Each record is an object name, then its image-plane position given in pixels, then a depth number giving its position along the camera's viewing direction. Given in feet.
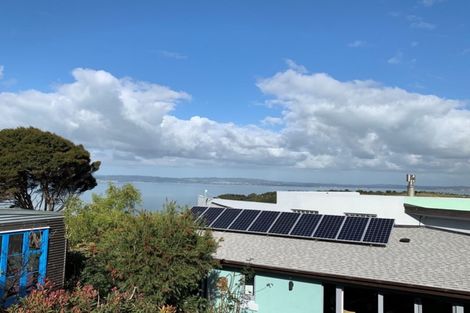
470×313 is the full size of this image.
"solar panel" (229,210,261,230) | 56.34
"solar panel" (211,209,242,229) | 57.82
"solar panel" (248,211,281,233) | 54.39
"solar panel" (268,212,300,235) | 52.60
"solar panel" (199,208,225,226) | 59.72
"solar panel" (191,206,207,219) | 63.46
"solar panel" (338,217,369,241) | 47.69
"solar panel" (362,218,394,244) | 46.14
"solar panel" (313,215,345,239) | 49.37
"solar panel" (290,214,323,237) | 51.03
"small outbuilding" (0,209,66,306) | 40.52
